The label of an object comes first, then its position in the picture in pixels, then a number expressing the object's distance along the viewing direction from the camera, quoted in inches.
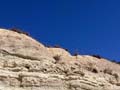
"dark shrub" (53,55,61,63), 652.4
